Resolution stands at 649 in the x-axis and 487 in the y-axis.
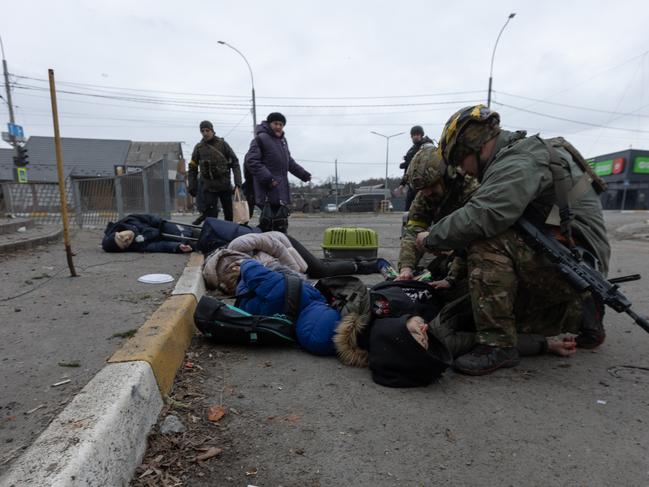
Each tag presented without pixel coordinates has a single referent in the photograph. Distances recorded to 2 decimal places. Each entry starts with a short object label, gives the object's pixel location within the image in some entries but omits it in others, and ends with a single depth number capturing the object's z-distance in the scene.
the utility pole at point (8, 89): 22.55
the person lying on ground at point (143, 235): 5.41
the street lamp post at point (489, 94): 20.13
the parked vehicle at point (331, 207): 29.95
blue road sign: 18.22
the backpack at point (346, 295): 2.36
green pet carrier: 5.00
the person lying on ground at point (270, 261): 3.86
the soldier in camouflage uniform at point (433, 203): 2.91
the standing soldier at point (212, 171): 6.52
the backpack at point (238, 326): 2.44
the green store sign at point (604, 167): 38.29
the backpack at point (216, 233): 5.00
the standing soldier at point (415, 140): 7.08
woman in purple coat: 5.23
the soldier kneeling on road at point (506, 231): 2.13
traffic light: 15.17
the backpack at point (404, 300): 2.33
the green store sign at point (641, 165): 35.14
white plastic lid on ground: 3.77
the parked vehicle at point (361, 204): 27.39
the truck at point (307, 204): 29.04
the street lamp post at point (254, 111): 20.33
